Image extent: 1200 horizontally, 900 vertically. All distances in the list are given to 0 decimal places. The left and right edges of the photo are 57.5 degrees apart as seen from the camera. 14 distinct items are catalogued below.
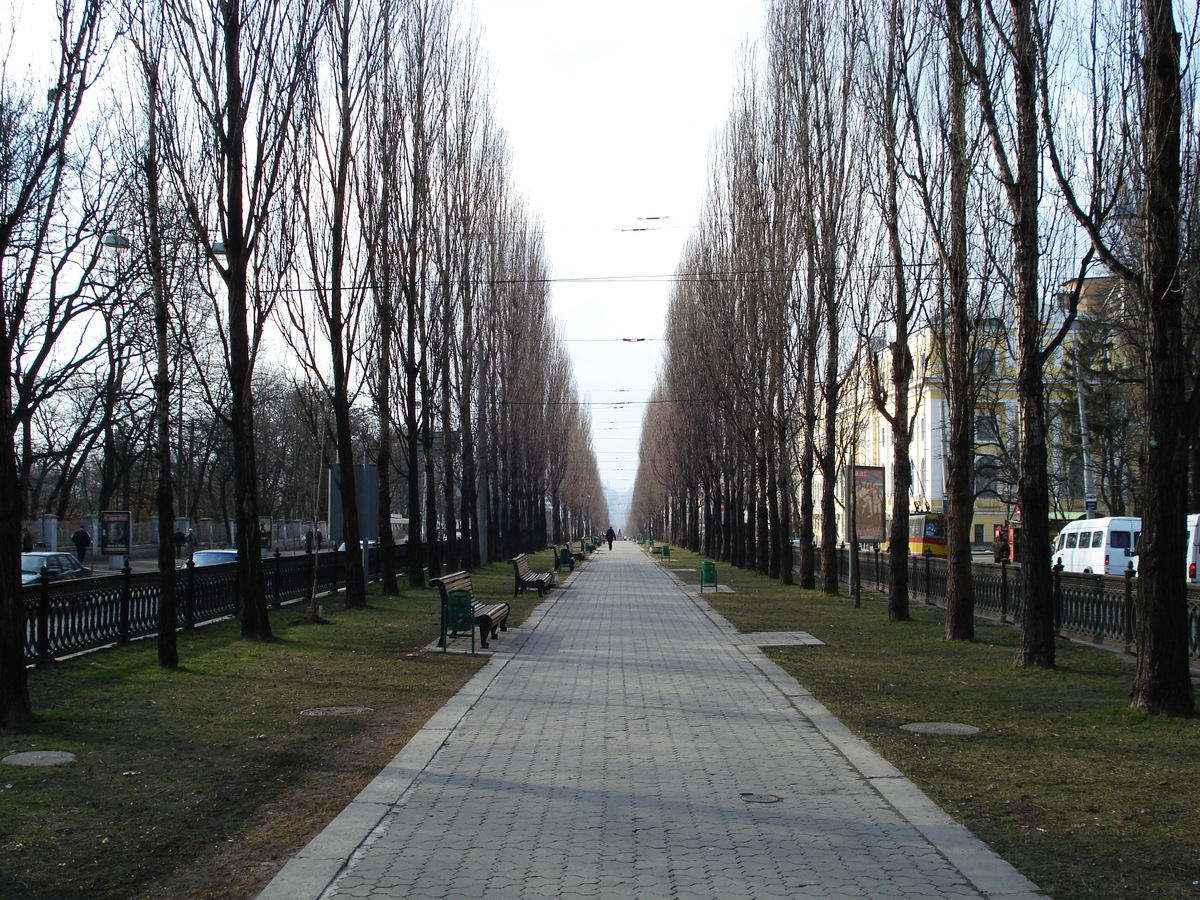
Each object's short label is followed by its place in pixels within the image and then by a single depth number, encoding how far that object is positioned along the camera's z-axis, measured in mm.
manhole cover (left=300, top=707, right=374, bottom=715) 9945
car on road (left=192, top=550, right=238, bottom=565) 30281
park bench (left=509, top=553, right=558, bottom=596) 26766
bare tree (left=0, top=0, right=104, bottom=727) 8625
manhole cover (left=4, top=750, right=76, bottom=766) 7449
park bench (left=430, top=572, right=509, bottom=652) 15523
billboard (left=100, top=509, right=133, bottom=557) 37656
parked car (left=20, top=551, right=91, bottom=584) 29859
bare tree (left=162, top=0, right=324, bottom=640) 15258
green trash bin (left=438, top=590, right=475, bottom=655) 15781
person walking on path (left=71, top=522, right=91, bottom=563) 40594
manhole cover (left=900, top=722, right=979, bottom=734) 9102
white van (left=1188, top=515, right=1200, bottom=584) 22156
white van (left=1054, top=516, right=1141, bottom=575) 29328
